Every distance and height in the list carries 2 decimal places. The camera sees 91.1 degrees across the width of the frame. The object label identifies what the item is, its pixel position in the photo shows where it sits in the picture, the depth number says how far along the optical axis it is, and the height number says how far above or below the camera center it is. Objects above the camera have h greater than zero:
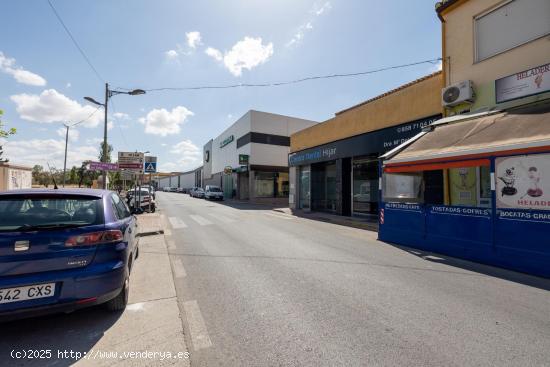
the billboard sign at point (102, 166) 13.62 +1.09
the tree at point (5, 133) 8.25 +1.67
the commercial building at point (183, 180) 66.59 +2.88
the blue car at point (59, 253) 2.55 -0.68
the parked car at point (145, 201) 16.18 -0.79
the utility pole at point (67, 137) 28.95 +5.45
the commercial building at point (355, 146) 10.87 +2.35
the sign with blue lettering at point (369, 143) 10.96 +2.36
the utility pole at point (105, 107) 14.05 +4.17
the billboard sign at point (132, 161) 13.77 +1.40
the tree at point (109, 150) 44.83 +6.61
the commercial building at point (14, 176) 12.41 +0.53
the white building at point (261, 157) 31.22 +3.90
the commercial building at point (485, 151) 5.38 +0.90
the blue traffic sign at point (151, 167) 14.12 +1.10
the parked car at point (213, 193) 30.98 -0.54
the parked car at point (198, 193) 36.66 -0.66
